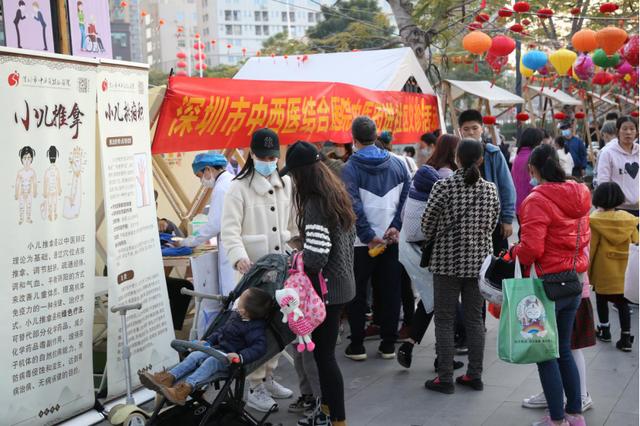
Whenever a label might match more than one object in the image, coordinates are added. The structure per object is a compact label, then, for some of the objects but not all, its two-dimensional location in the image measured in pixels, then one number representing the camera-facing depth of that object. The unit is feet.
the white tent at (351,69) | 34.12
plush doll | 14.14
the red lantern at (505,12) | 39.89
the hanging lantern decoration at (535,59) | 53.06
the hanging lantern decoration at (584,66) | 56.70
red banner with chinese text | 19.34
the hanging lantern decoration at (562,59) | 51.11
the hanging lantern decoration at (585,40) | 41.98
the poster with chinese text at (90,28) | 16.92
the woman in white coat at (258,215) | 17.06
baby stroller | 14.12
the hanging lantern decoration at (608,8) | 38.96
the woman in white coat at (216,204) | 19.17
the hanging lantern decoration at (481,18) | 44.88
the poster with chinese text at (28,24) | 15.76
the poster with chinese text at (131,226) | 16.92
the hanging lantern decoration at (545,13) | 41.39
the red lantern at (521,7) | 39.83
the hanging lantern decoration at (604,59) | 50.44
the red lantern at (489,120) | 45.24
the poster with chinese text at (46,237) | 14.44
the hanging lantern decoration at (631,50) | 43.60
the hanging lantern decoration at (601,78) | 61.26
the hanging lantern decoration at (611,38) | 39.88
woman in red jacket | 14.43
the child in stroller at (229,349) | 13.87
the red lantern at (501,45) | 43.39
